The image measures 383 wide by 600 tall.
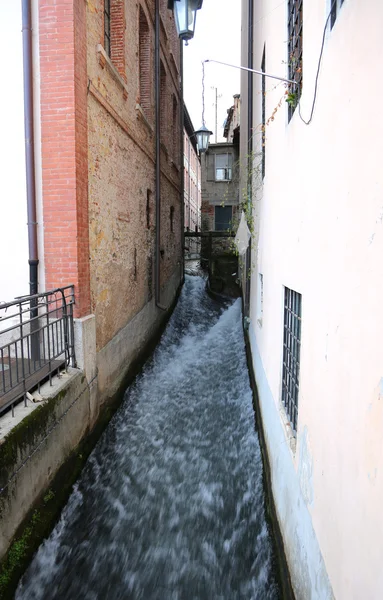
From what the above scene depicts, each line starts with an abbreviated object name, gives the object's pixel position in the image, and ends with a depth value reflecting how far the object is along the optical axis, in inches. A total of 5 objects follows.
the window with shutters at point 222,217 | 884.0
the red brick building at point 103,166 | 192.9
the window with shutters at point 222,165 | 848.9
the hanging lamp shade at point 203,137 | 461.1
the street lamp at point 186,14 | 154.7
